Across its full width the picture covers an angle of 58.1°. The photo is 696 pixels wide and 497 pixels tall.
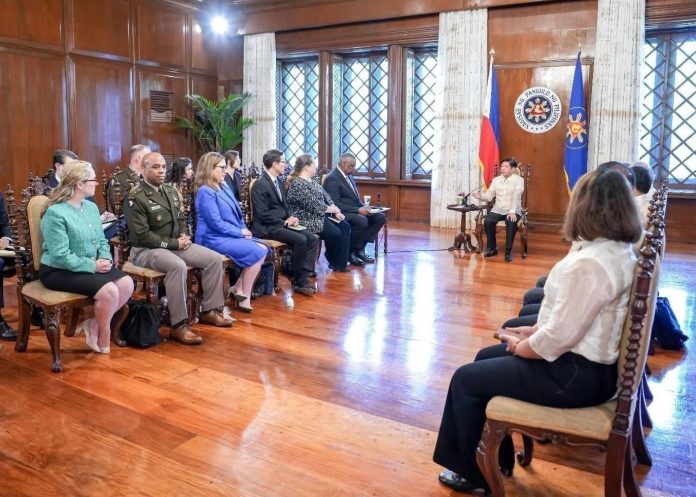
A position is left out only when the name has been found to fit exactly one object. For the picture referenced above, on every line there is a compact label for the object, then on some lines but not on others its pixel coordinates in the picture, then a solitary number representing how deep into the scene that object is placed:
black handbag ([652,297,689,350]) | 3.51
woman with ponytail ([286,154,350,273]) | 5.16
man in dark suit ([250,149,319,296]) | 4.87
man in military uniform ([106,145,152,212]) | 4.79
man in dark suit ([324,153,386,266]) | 5.94
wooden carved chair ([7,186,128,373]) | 3.16
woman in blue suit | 4.22
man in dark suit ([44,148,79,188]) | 4.69
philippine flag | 7.94
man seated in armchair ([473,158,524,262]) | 6.46
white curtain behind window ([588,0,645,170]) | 7.16
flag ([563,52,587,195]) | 7.43
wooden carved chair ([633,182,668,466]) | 2.12
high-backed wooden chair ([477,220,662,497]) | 1.68
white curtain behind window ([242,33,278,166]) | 9.89
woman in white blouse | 1.74
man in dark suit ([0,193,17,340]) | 3.65
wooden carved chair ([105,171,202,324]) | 3.67
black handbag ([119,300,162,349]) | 3.55
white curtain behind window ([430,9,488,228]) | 8.20
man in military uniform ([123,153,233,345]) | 3.66
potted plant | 9.59
